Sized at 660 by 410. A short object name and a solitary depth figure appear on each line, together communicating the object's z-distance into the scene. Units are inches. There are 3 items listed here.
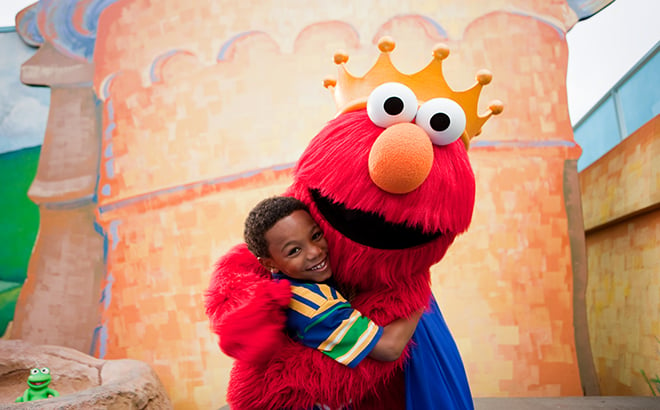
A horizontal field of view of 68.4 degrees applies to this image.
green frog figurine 72.8
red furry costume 31.1
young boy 31.3
